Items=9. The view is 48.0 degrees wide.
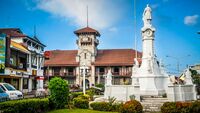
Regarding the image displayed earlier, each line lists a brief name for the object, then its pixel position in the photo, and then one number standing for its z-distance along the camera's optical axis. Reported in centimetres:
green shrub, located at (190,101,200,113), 1459
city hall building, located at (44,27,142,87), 5385
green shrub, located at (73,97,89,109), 1789
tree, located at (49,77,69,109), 1728
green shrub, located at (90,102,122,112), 1664
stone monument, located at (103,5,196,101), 1938
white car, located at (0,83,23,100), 1798
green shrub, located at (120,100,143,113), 1514
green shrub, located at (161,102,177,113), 1465
